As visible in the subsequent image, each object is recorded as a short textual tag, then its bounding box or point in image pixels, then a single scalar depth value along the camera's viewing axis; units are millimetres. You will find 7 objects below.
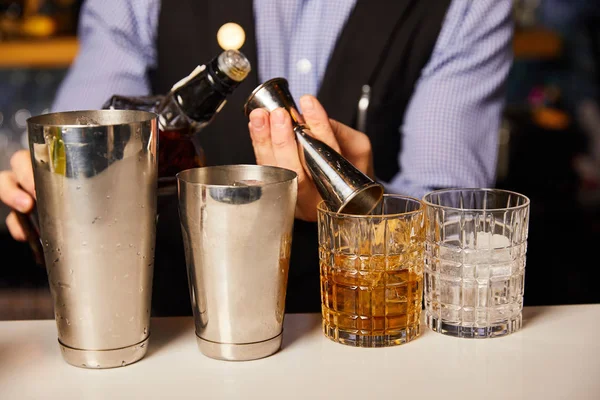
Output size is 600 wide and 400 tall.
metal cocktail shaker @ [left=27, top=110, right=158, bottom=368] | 842
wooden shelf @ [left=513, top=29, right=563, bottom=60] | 2662
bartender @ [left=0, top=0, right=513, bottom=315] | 1440
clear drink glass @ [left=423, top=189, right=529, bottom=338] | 930
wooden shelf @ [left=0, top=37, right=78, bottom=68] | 2521
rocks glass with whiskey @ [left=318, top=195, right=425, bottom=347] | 906
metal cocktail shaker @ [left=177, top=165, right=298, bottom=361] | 859
